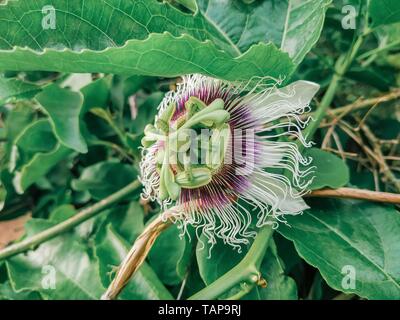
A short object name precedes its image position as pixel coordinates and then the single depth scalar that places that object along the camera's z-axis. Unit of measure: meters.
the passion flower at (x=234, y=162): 0.16
